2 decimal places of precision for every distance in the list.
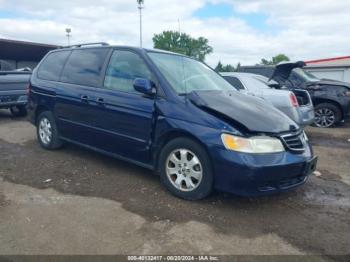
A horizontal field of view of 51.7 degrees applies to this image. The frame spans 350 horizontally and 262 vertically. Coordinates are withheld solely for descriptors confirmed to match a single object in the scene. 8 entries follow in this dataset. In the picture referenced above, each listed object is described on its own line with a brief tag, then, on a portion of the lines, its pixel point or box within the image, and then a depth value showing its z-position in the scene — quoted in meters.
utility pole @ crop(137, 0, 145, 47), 43.01
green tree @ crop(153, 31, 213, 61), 65.88
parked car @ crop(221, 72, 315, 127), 7.39
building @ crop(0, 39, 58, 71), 20.77
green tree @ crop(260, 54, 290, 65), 69.58
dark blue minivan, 3.79
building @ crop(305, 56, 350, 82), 24.70
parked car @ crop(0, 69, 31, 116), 9.12
